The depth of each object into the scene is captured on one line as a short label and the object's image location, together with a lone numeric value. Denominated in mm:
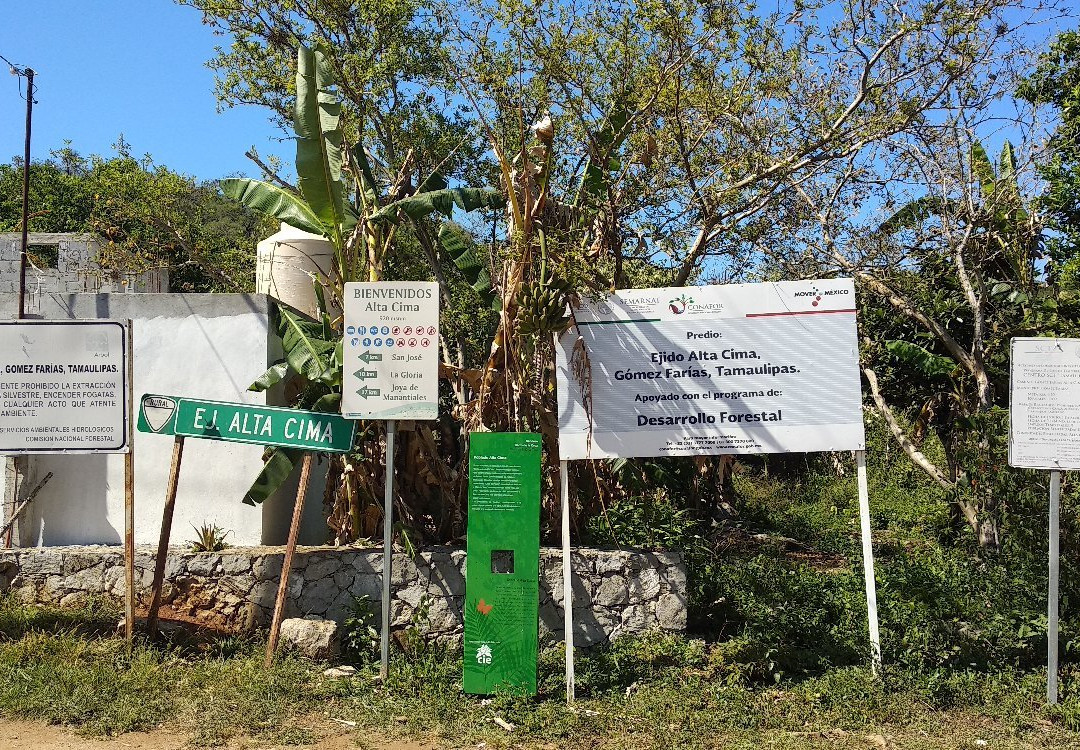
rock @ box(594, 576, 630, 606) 7133
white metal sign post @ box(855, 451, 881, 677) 6508
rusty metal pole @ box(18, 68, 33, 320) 10258
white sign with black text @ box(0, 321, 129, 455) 7055
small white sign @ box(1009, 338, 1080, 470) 6488
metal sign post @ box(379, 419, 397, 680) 6395
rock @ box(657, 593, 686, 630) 7109
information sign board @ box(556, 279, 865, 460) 6719
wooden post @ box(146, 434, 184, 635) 6871
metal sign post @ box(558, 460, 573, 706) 6273
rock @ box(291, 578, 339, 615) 7223
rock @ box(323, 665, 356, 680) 6531
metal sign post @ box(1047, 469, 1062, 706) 6207
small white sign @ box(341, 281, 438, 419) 6484
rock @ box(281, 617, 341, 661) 6758
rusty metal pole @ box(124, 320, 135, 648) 6762
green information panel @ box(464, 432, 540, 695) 6266
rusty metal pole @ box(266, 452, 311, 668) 6613
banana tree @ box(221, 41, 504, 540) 7551
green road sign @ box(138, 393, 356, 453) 6676
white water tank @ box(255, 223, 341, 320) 9719
